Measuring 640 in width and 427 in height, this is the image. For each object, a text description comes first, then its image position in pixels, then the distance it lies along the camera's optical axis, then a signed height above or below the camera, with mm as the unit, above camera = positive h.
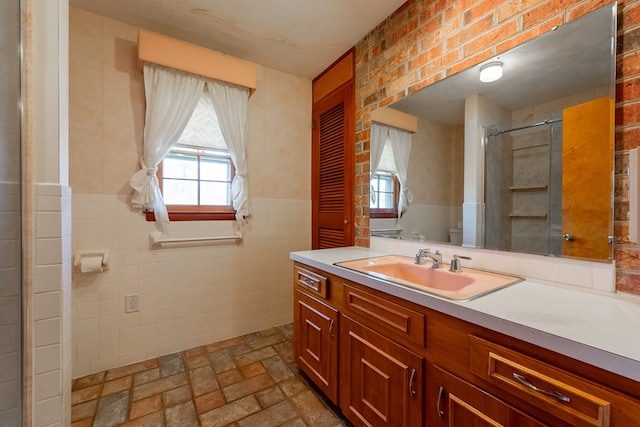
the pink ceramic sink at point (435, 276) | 1017 -307
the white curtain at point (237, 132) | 2223 +674
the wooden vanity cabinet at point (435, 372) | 622 -526
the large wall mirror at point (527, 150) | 999 +299
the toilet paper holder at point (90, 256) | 1717 -318
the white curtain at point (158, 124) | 1913 +647
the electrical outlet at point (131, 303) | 1924 -699
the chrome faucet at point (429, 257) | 1405 -252
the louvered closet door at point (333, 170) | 2230 +381
